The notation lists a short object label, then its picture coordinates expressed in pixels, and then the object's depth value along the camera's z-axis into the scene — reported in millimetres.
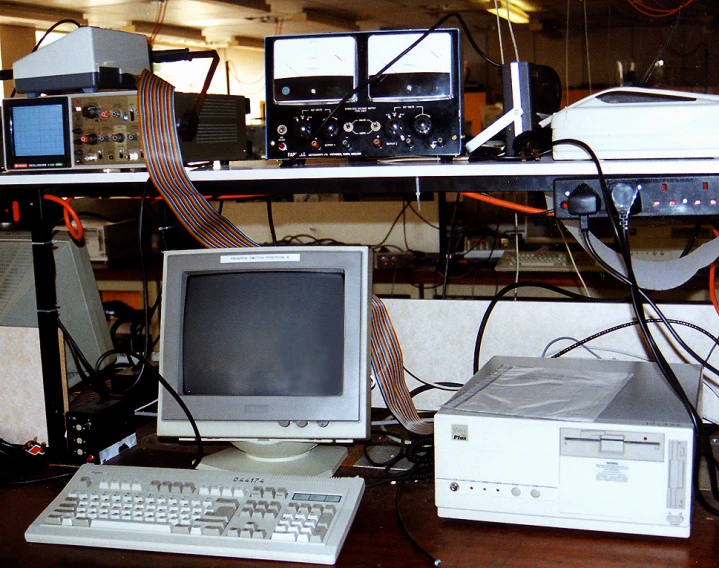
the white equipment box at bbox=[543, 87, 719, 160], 1159
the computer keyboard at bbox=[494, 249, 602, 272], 3074
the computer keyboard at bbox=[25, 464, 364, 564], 1072
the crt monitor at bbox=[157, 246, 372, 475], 1327
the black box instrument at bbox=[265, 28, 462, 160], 1326
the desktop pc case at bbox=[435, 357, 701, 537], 1044
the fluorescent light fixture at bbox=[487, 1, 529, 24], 7108
